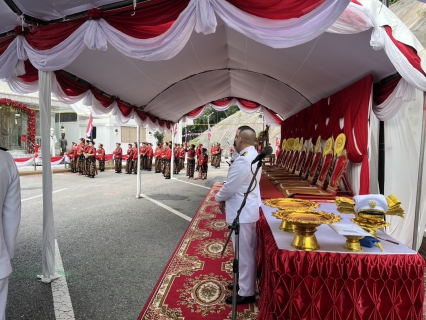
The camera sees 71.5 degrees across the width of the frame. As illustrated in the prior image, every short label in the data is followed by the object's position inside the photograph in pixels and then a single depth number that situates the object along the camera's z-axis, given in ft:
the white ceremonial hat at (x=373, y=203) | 6.87
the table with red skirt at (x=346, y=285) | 6.49
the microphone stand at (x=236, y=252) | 7.03
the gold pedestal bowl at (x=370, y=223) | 6.93
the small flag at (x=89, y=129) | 49.47
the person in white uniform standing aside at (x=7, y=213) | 5.57
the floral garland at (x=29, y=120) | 52.44
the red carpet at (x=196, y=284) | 8.55
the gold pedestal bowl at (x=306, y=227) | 6.58
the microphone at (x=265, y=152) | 6.90
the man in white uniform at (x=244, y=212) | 8.86
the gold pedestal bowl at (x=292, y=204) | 8.31
